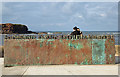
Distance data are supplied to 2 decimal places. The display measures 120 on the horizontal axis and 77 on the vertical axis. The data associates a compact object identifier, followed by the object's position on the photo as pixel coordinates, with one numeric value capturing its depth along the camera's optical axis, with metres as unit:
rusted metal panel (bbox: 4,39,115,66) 7.67
